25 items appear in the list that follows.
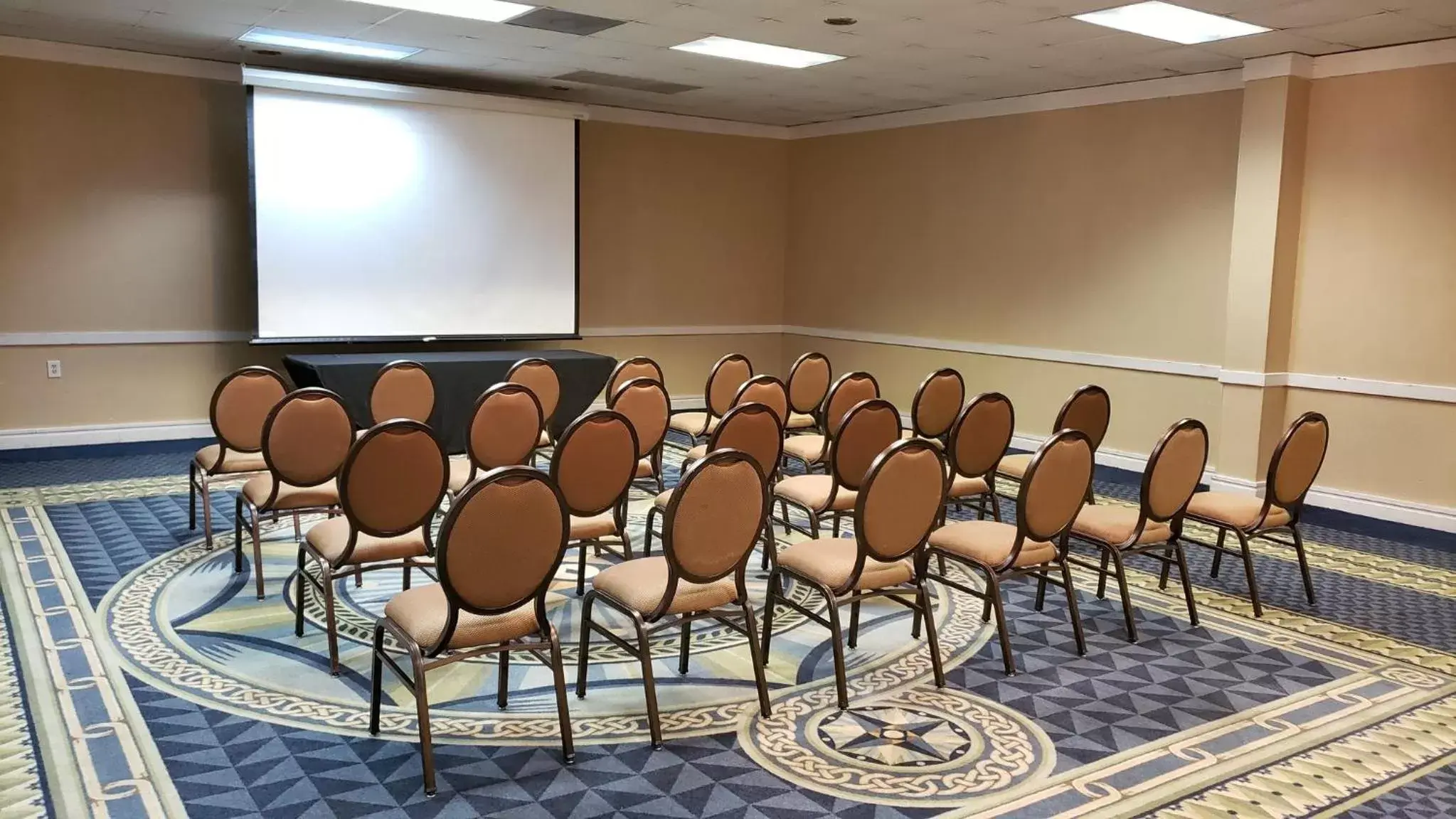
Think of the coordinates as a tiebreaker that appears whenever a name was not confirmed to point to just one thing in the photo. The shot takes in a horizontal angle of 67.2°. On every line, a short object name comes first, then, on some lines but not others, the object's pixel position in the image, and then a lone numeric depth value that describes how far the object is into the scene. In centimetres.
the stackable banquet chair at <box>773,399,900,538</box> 501
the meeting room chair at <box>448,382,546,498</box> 527
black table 807
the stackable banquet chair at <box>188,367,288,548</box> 560
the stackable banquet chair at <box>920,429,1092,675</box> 420
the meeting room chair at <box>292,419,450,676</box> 393
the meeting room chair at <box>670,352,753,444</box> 726
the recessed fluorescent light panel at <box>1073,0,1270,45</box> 627
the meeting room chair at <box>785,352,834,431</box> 753
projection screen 862
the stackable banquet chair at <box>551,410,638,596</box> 445
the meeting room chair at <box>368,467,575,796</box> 313
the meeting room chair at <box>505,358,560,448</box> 679
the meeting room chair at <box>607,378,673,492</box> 592
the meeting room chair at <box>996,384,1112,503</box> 592
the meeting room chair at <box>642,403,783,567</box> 504
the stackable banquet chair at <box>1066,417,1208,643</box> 459
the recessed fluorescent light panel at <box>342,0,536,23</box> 651
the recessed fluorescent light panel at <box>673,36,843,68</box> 756
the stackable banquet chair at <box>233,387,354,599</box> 477
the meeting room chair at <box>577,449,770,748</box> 352
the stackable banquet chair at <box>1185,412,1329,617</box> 501
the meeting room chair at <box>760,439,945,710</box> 380
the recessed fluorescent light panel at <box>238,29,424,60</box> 753
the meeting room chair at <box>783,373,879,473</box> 638
